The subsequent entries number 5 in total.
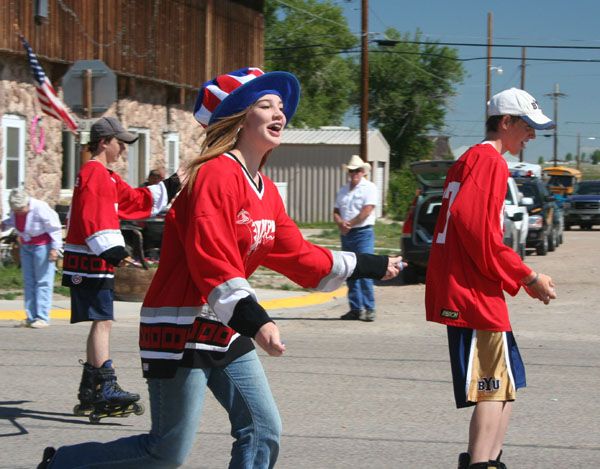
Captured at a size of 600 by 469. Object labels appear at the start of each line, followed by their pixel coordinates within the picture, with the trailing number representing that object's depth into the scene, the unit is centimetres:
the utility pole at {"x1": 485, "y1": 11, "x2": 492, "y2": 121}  4725
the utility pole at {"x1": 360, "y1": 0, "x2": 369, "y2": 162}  2697
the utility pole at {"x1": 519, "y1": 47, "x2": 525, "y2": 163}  6850
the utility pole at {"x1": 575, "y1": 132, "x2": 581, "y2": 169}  13462
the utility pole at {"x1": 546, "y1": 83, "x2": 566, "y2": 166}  9625
